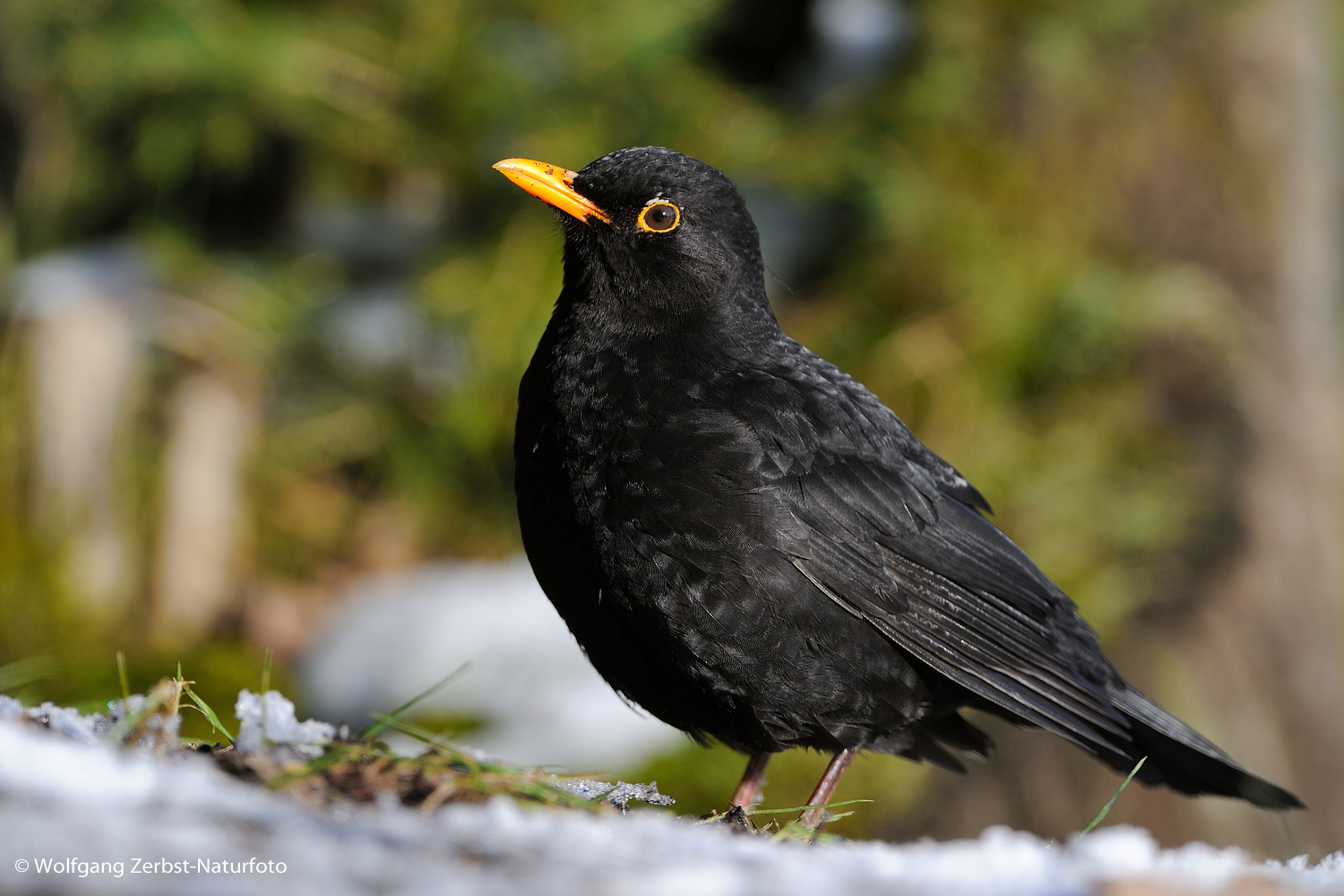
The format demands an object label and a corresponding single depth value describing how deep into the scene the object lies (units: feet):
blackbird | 18.98
